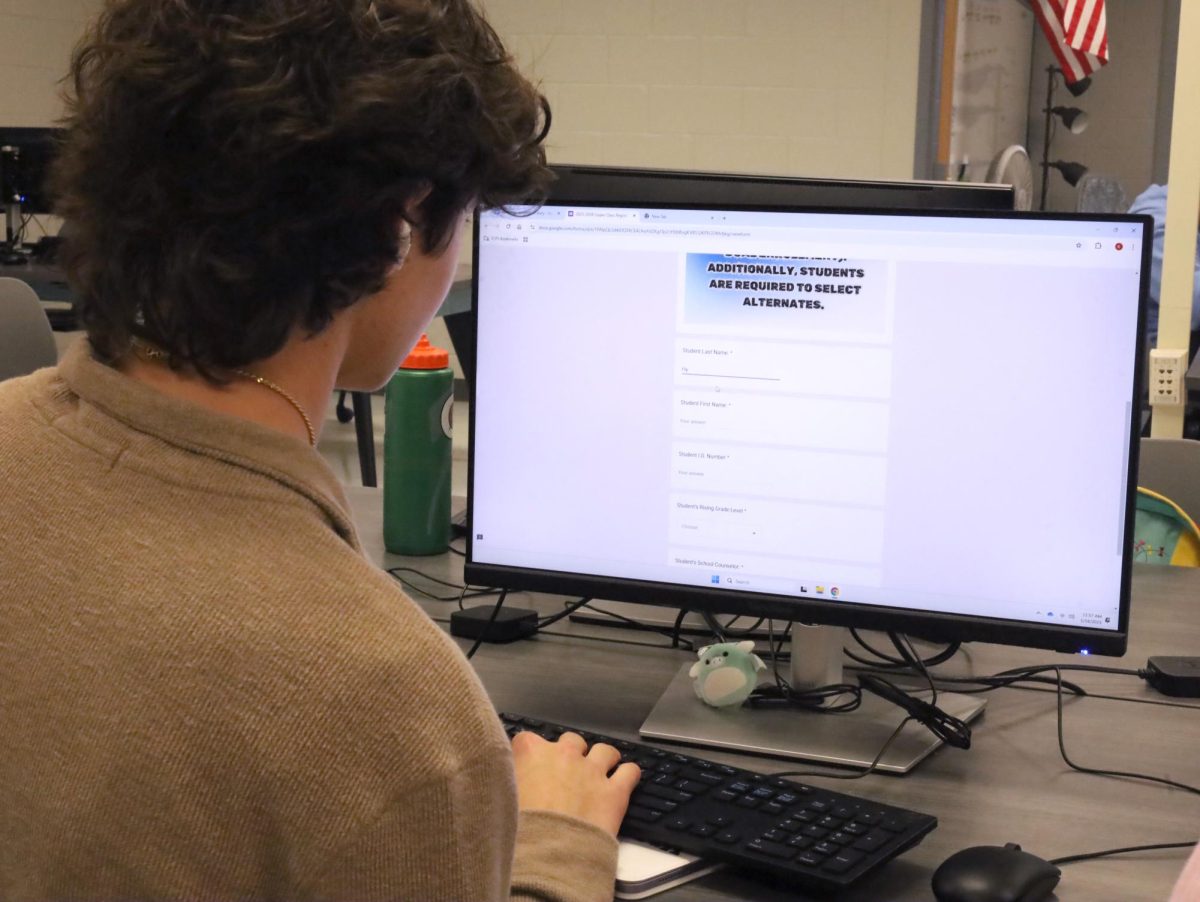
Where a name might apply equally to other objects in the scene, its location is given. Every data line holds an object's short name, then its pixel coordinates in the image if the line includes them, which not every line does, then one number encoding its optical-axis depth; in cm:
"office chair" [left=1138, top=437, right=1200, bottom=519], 200
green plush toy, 122
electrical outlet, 303
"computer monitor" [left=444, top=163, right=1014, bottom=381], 141
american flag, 544
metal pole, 745
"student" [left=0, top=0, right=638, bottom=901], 65
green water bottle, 158
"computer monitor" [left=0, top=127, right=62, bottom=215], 450
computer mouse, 89
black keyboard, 92
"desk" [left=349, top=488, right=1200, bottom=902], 96
